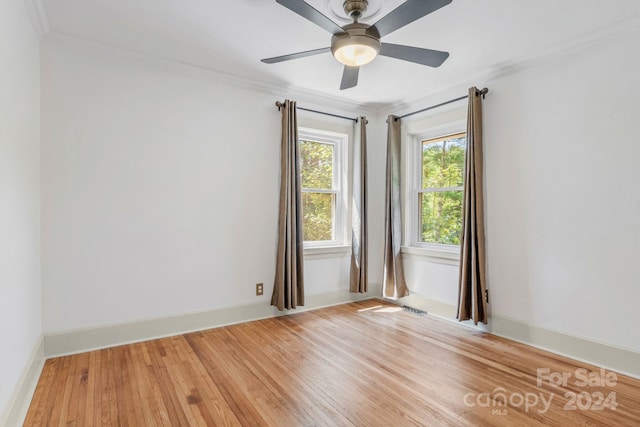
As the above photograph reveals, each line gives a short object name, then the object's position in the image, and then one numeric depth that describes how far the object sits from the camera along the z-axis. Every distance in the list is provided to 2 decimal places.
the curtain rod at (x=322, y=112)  3.58
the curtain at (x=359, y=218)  4.08
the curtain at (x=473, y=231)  3.08
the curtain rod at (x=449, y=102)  3.13
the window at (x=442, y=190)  3.61
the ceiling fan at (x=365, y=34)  1.77
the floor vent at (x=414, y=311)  3.74
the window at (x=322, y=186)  3.99
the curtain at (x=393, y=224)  4.00
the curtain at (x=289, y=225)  3.51
